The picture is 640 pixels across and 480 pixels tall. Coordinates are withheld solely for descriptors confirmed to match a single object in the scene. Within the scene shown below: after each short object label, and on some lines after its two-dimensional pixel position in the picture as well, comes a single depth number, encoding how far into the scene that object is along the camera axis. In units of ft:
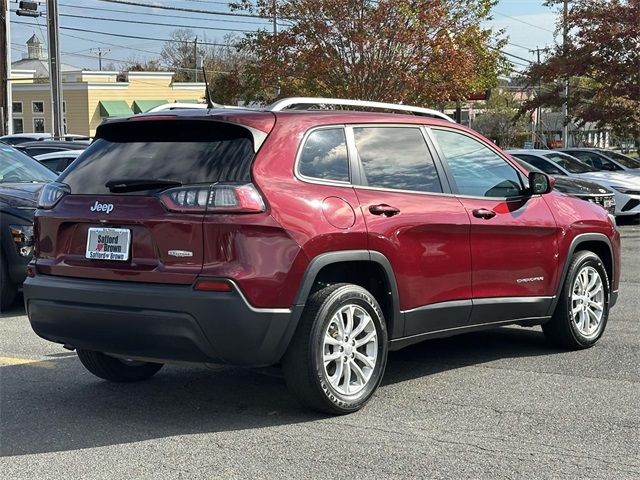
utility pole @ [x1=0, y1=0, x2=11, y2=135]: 84.48
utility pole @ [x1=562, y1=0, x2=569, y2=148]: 78.59
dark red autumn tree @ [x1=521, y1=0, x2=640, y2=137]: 74.33
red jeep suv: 15.33
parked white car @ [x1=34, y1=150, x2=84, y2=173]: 45.16
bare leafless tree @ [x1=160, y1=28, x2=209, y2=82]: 252.01
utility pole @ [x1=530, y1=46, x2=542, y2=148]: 185.47
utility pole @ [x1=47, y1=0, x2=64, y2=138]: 91.66
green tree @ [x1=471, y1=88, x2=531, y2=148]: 225.15
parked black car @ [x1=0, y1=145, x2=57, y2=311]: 28.09
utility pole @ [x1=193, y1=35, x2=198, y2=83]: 230.68
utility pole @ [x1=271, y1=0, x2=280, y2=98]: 71.51
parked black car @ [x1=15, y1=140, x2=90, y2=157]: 54.39
